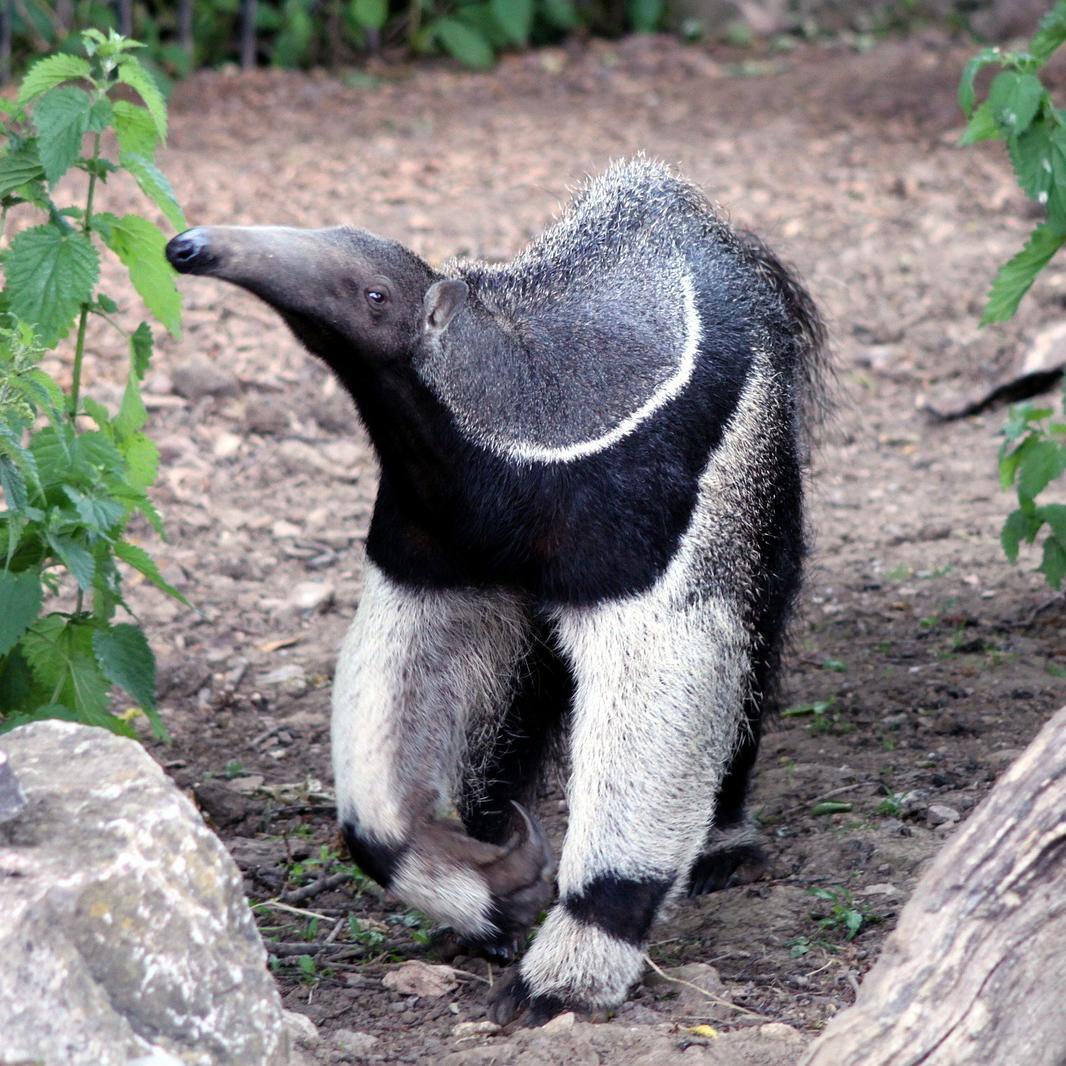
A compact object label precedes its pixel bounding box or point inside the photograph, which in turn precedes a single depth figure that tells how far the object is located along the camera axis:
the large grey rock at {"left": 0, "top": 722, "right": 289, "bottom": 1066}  5.02
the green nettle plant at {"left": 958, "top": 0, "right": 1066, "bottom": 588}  9.12
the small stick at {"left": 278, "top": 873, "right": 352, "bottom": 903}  9.22
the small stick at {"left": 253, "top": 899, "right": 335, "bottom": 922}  9.02
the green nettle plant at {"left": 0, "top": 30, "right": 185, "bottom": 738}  7.76
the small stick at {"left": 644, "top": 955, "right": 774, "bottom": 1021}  7.46
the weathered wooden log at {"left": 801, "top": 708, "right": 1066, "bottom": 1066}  5.44
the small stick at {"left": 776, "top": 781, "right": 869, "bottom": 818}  10.01
